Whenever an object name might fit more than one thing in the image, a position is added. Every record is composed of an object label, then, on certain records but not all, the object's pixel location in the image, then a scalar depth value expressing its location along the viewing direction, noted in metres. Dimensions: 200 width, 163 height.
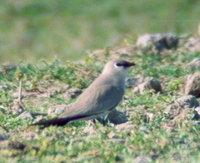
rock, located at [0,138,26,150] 11.39
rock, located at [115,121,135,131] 12.96
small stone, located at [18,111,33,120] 14.12
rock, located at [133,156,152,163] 11.15
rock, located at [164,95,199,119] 14.17
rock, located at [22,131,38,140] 12.42
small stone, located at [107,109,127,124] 14.20
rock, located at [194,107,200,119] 13.83
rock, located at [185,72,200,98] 16.45
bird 13.29
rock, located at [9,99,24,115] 14.89
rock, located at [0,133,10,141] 12.30
